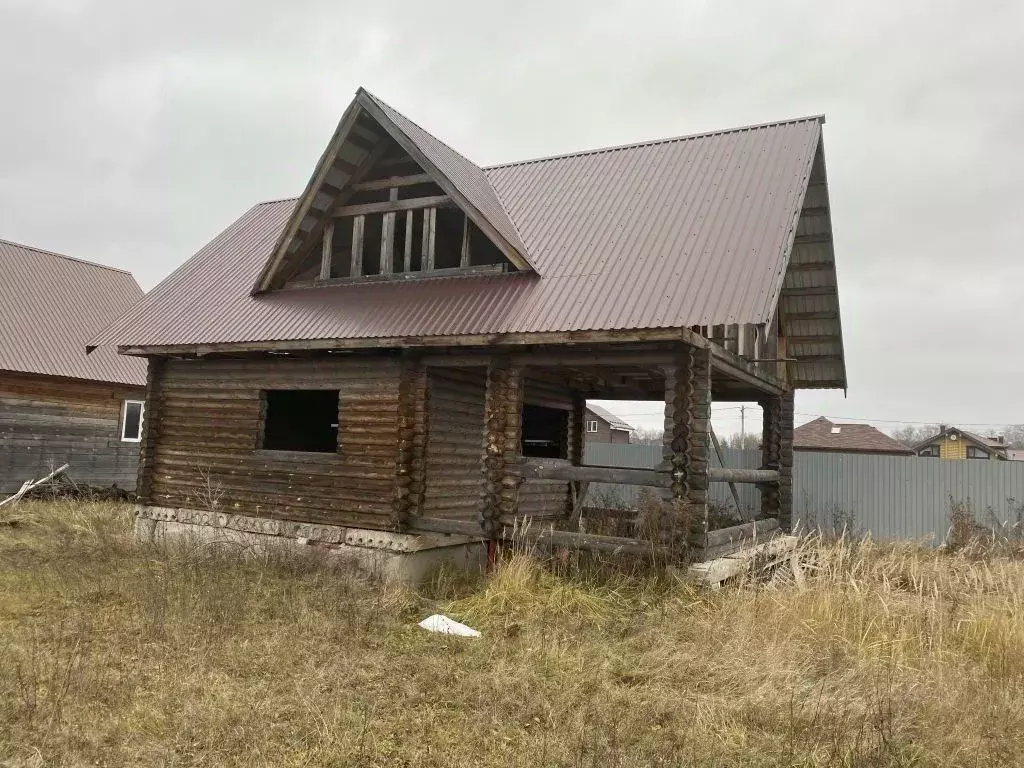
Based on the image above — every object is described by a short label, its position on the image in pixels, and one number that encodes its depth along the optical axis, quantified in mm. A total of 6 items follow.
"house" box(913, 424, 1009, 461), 51375
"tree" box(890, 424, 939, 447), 124988
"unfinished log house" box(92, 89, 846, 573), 9906
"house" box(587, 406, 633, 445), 59656
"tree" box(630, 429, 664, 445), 139250
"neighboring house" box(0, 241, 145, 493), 19844
